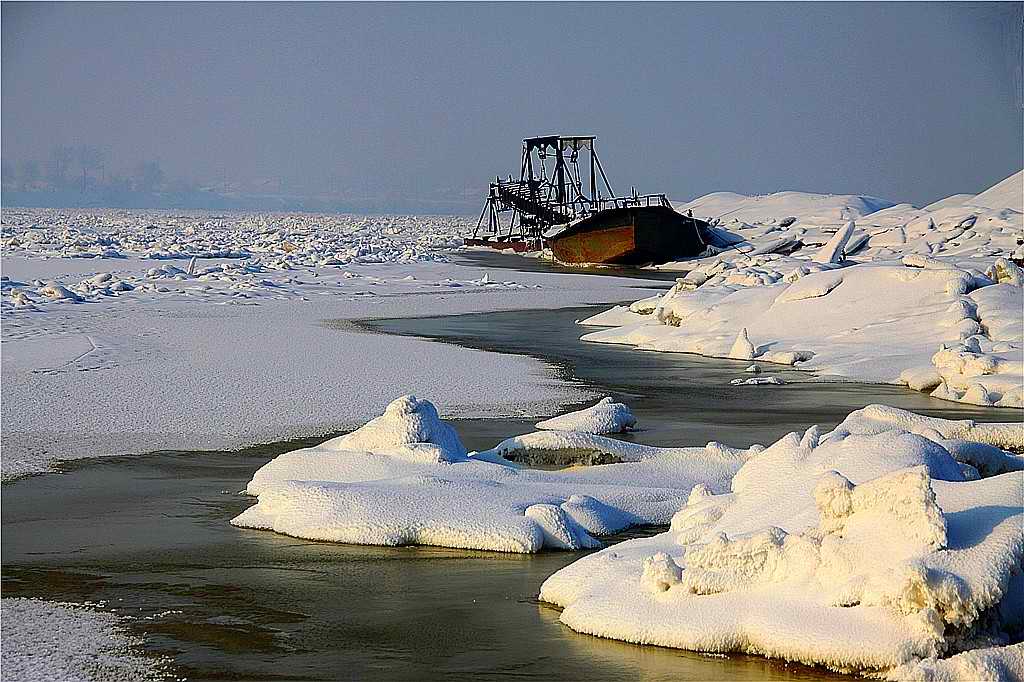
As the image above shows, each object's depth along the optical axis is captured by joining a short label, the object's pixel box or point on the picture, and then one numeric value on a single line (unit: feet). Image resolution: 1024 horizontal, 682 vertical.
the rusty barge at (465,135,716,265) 254.06
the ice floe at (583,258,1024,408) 81.61
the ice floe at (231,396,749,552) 42.29
